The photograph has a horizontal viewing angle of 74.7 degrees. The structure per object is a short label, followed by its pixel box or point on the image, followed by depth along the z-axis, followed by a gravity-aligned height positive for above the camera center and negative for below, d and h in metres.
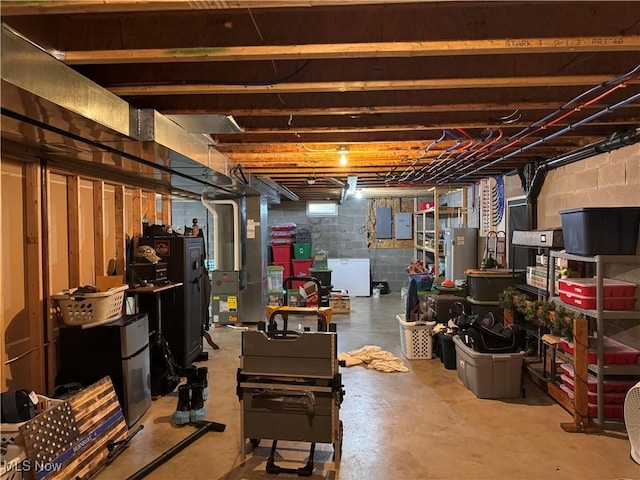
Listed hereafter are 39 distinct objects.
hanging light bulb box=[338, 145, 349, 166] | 3.99 +0.81
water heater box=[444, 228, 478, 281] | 6.46 -0.27
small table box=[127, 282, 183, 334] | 3.69 -0.49
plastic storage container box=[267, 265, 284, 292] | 7.33 -0.75
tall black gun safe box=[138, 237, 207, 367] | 4.18 -0.62
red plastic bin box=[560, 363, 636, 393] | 3.01 -1.11
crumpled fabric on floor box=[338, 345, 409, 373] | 4.30 -1.36
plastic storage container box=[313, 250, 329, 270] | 8.47 -0.55
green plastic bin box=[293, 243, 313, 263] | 8.79 -0.34
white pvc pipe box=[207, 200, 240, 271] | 6.25 +0.13
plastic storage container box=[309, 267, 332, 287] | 7.66 -0.72
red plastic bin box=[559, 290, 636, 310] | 2.99 -0.52
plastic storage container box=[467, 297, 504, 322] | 4.71 -0.87
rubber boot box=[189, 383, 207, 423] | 3.15 -1.30
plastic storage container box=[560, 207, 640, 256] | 2.96 +0.01
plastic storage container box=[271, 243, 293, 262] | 8.80 -0.38
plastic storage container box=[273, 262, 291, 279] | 8.75 -0.67
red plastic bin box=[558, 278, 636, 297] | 3.00 -0.41
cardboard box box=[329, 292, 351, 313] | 7.27 -1.20
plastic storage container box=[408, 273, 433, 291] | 6.70 -0.78
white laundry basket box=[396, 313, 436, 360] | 4.64 -1.18
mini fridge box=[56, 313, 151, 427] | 3.04 -0.88
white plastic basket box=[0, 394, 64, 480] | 2.04 -1.07
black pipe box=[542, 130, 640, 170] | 3.03 +0.68
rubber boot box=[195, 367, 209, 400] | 3.27 -1.11
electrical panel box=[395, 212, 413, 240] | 9.54 +0.21
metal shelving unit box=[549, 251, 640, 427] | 2.94 -0.62
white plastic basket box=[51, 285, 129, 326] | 3.03 -0.50
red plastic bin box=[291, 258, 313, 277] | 8.72 -0.64
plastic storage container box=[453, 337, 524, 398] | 3.53 -1.20
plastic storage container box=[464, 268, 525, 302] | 4.71 -0.56
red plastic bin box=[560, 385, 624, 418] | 3.01 -1.29
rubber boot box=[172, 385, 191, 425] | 3.13 -1.30
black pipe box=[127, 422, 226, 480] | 2.48 -1.39
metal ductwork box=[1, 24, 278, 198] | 1.66 +0.59
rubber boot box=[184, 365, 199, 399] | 3.25 -1.10
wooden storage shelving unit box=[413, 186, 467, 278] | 7.36 +0.30
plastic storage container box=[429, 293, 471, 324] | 4.92 -0.87
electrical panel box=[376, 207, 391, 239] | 9.61 +0.29
